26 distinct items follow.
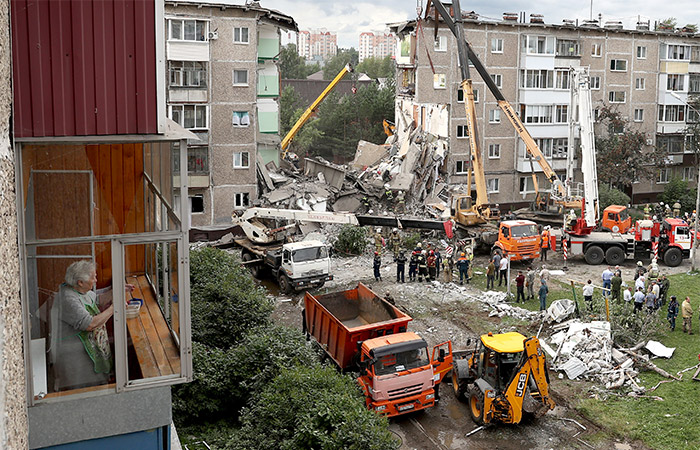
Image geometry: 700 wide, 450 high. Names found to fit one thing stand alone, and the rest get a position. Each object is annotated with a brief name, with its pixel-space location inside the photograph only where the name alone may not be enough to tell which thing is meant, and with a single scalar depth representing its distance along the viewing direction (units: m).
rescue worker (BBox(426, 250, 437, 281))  26.56
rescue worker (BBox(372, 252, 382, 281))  26.41
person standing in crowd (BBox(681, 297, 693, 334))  20.33
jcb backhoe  14.52
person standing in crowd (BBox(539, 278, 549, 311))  22.31
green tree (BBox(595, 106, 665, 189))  41.97
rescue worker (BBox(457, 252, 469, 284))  26.39
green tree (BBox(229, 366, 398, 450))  11.29
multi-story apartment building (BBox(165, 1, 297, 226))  33.38
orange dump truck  15.13
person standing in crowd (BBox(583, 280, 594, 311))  21.90
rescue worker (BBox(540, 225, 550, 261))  29.25
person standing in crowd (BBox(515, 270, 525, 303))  23.64
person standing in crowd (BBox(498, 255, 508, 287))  25.53
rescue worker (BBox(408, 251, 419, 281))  26.52
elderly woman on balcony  6.53
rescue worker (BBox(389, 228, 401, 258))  29.91
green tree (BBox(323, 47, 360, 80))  112.09
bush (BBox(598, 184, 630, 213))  38.50
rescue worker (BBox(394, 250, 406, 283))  26.34
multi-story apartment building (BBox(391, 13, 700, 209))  41.16
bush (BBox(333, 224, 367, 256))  30.69
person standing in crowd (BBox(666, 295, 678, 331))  20.53
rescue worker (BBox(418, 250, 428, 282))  26.42
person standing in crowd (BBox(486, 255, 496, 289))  25.56
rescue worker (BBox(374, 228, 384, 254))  30.52
